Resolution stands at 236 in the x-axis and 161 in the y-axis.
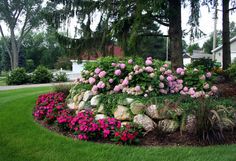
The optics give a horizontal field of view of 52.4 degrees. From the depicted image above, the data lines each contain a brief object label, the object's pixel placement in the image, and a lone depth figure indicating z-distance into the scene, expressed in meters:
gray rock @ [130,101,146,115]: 4.23
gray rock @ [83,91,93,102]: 5.10
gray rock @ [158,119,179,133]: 3.97
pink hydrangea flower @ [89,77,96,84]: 5.33
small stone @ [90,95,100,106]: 4.85
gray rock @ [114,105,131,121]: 4.29
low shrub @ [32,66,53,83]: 17.28
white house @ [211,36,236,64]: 20.90
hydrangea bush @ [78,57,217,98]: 4.80
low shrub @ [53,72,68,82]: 17.89
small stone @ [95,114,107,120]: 4.48
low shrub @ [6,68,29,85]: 16.86
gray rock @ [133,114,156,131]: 4.03
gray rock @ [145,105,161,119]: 4.12
